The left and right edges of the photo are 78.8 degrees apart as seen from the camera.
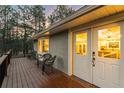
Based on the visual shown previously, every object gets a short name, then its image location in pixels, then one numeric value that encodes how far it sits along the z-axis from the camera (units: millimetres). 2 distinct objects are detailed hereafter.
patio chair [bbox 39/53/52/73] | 4345
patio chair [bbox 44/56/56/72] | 3515
